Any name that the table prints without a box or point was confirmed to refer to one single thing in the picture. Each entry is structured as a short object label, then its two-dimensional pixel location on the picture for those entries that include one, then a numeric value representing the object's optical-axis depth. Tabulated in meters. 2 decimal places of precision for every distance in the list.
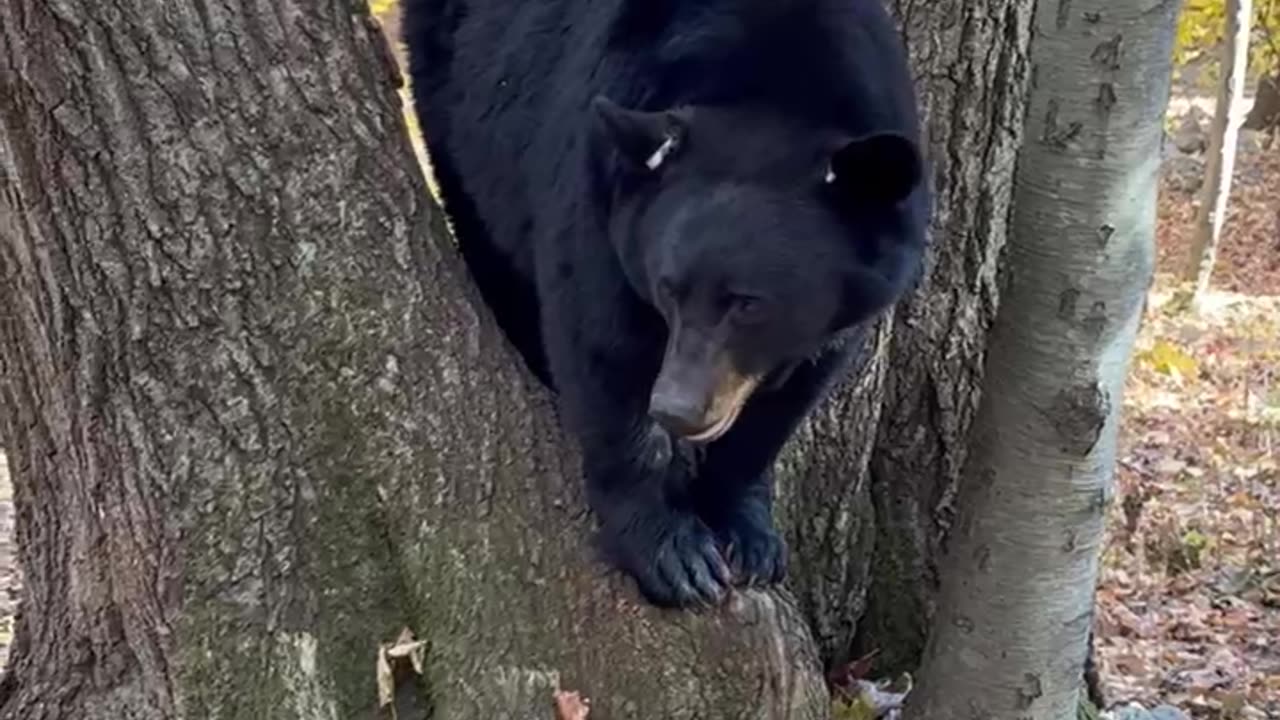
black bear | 2.93
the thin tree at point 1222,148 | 15.02
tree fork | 3.18
